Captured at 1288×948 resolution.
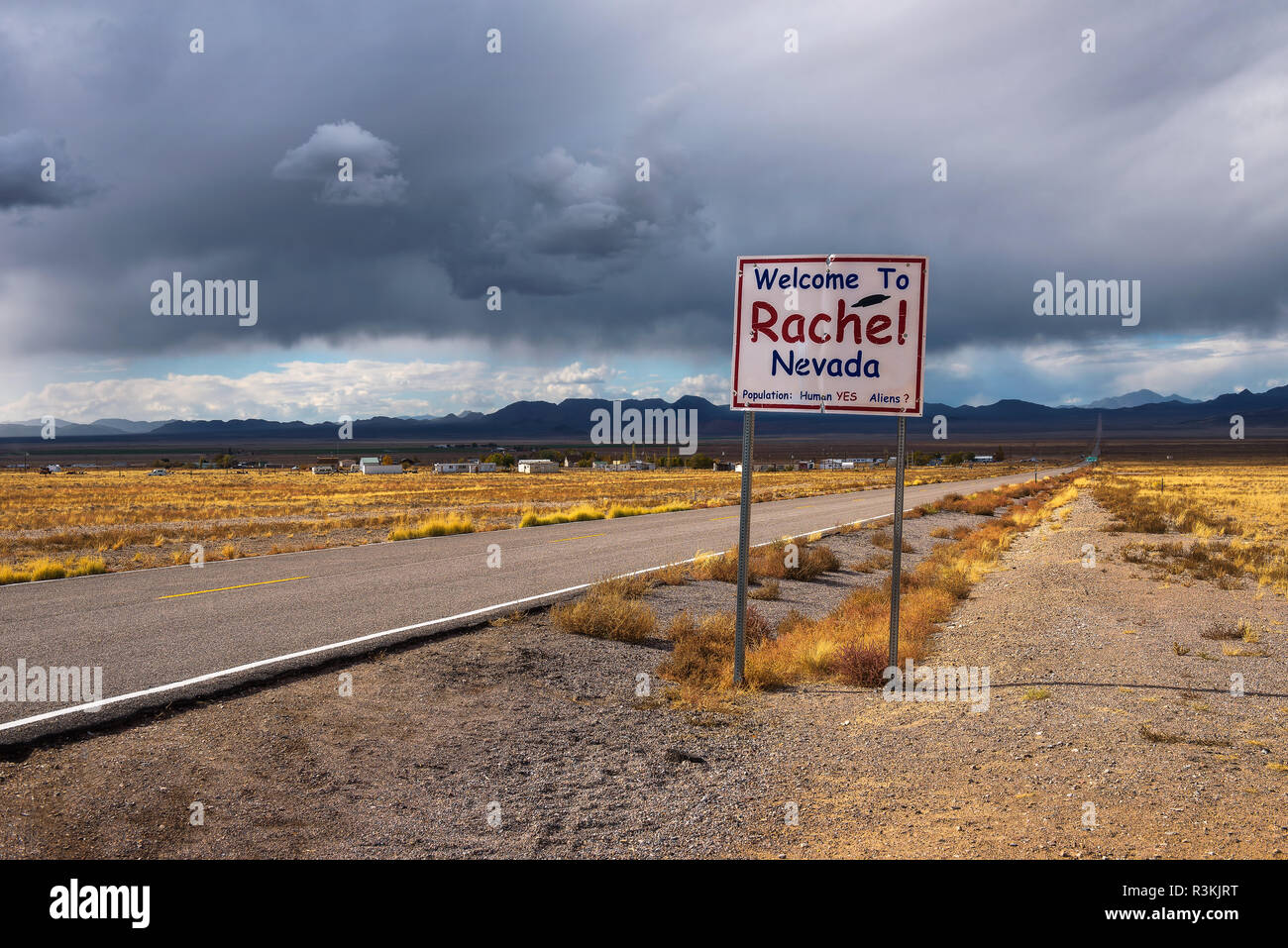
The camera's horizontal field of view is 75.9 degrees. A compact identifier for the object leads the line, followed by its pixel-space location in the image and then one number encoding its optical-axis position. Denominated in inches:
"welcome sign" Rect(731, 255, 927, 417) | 282.4
